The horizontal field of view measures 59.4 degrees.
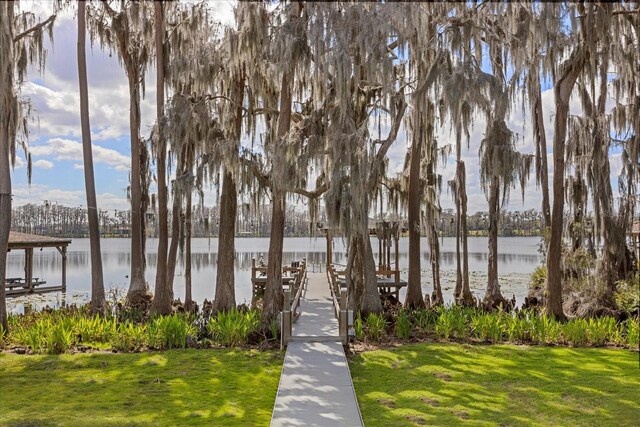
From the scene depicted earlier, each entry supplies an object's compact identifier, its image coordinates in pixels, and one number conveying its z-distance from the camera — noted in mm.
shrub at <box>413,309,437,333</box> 12547
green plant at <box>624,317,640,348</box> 10664
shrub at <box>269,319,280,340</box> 11367
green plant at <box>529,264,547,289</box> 20141
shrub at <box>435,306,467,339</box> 11633
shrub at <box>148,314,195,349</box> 10766
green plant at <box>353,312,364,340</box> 11406
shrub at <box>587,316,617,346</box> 11000
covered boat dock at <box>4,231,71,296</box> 19000
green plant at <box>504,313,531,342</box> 11344
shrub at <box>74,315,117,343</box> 11242
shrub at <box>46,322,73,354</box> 10352
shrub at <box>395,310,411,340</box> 11641
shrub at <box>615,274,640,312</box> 14203
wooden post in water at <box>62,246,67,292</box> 20780
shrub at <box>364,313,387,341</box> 11617
